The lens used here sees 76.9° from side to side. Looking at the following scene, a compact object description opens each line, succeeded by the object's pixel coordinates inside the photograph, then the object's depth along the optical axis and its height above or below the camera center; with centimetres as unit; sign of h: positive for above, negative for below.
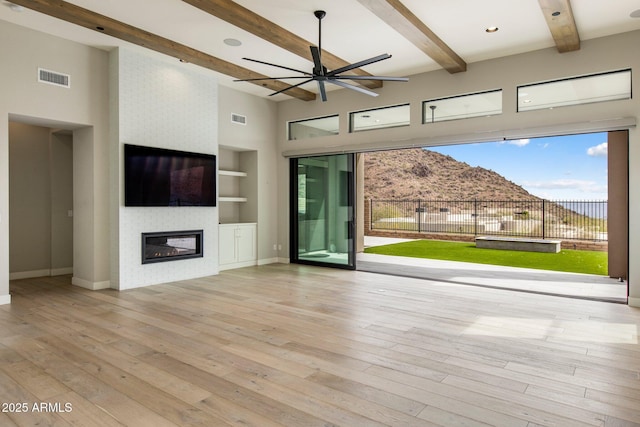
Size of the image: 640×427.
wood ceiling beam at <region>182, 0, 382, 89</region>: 421 +215
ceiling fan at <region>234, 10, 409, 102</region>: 424 +155
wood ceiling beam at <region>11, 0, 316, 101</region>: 440 +223
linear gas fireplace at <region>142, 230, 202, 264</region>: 607 -56
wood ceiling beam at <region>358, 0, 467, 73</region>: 421 +212
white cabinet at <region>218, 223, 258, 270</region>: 748 -68
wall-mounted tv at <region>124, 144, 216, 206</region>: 582 +51
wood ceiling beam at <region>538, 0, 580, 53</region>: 420 +211
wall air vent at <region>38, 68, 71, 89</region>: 520 +175
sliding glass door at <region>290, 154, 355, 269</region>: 757 -3
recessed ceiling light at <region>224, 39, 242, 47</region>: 544 +229
